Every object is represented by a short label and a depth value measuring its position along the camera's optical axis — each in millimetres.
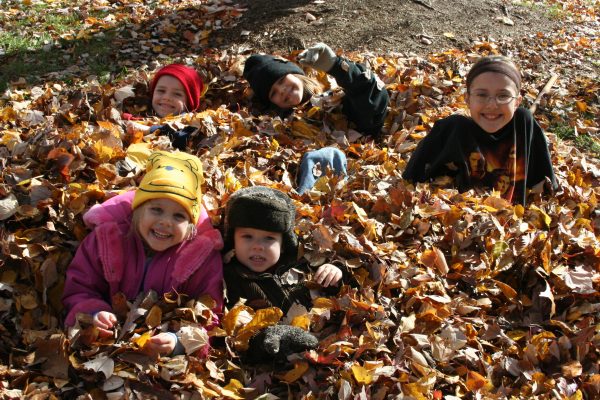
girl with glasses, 4441
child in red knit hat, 5656
